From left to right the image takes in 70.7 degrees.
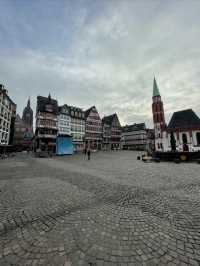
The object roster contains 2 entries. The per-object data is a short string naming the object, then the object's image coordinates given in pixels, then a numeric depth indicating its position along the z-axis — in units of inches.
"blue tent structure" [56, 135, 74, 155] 1371.1
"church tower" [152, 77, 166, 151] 2422.5
